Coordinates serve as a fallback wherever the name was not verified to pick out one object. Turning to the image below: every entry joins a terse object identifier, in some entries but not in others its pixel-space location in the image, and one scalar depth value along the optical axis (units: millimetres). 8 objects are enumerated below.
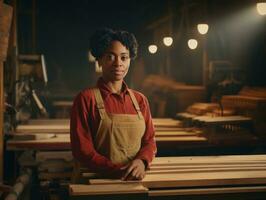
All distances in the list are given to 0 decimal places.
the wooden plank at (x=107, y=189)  3656
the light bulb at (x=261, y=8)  7571
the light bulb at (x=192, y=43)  11812
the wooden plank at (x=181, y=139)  7548
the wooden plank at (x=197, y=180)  4020
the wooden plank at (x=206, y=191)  3973
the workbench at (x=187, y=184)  3689
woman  4008
